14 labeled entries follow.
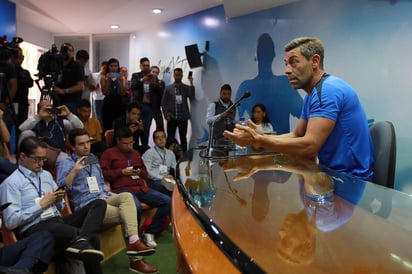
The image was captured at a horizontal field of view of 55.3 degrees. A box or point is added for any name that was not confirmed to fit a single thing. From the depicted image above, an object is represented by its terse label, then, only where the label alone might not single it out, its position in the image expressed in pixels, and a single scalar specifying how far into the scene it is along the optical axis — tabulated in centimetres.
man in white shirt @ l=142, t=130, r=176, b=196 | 400
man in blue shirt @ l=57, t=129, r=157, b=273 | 288
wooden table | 75
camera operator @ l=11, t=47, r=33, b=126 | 487
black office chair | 179
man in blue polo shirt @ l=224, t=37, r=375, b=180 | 169
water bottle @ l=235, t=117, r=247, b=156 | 231
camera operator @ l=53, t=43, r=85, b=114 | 444
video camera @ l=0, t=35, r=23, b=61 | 389
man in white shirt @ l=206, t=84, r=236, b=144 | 592
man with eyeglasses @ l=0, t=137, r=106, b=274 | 227
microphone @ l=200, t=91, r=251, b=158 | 216
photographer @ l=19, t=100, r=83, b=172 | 342
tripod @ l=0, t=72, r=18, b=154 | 376
